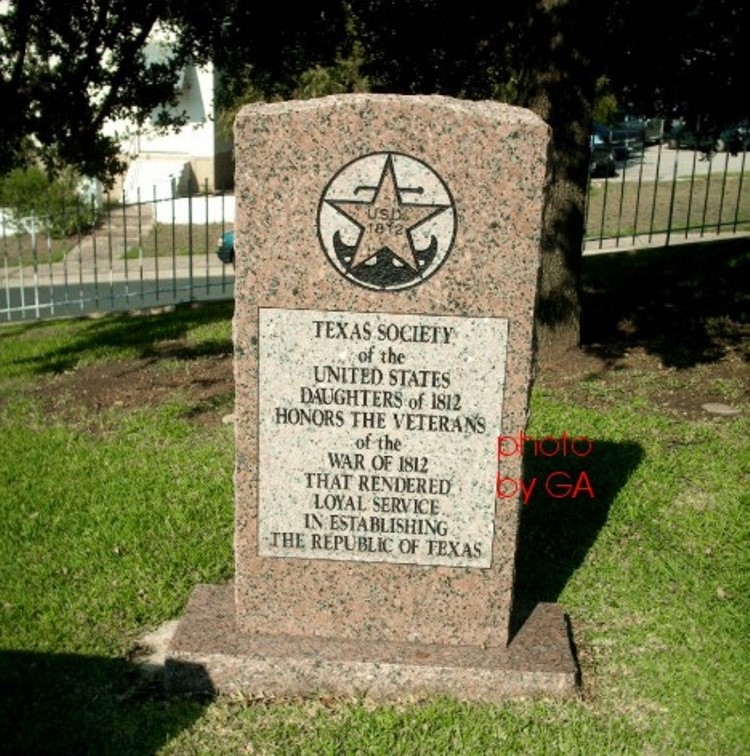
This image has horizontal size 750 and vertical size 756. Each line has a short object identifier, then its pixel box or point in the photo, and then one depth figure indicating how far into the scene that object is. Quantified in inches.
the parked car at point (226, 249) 616.4
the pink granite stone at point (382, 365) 146.6
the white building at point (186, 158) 1077.8
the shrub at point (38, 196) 863.7
